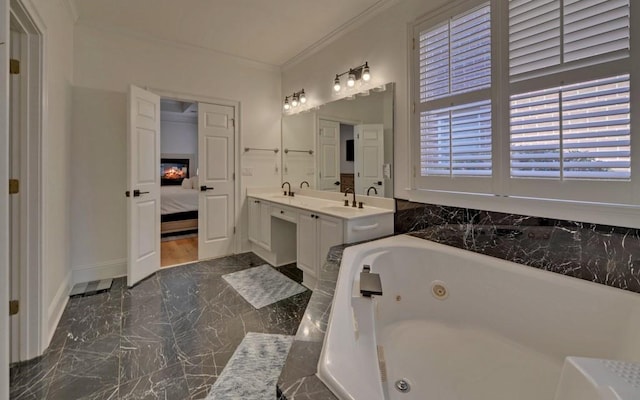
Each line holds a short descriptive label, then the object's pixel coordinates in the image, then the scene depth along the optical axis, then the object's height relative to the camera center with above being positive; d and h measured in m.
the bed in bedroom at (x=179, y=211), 4.81 -0.24
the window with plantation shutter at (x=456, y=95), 1.92 +0.77
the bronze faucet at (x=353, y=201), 2.85 -0.03
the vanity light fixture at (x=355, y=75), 2.71 +1.23
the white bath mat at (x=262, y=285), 2.52 -0.87
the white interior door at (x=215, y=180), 3.53 +0.23
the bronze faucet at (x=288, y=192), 3.86 +0.07
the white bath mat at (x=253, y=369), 1.44 -0.99
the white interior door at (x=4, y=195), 1.15 +0.01
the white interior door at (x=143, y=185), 2.74 +0.12
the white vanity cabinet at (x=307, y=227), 2.34 -0.28
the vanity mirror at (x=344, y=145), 2.61 +0.58
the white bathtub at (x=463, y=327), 1.11 -0.62
